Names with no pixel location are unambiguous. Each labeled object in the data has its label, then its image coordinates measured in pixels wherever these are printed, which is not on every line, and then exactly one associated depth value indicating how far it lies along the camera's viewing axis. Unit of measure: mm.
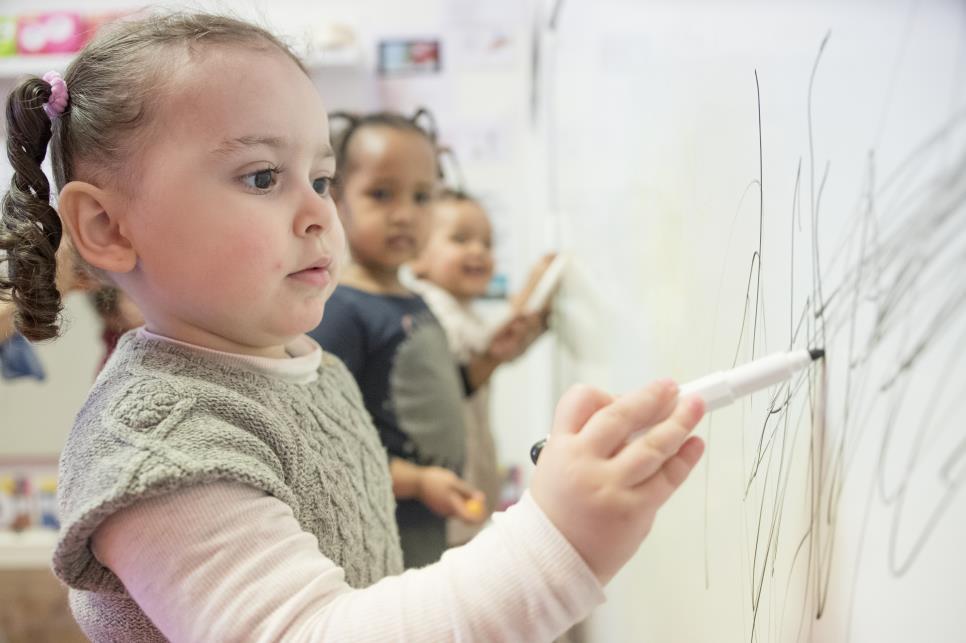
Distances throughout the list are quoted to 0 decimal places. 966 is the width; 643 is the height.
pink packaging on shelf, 1824
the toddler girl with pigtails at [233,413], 328
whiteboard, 207
